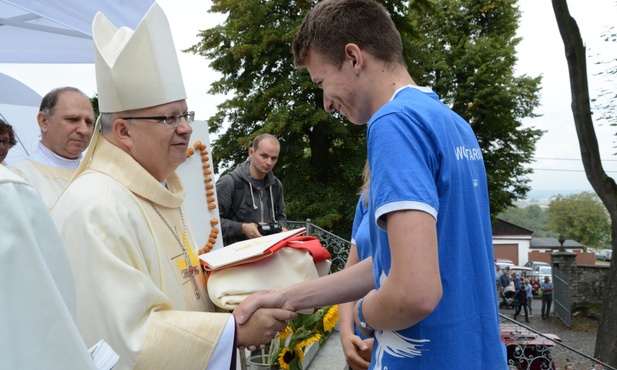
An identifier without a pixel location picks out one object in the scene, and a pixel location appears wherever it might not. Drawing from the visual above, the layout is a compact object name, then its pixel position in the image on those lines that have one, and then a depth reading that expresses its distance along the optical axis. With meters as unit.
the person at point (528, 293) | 29.41
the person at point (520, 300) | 27.97
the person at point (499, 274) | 32.31
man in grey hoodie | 5.11
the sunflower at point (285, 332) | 3.68
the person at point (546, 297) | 28.25
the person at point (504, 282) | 30.69
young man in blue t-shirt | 1.36
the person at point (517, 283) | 29.01
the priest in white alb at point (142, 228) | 1.77
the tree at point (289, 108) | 16.89
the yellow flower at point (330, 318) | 4.10
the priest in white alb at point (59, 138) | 3.97
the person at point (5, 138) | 3.79
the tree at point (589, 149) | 11.24
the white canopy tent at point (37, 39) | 3.18
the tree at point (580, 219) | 79.06
